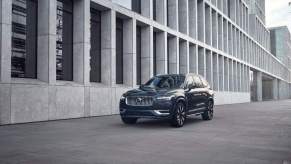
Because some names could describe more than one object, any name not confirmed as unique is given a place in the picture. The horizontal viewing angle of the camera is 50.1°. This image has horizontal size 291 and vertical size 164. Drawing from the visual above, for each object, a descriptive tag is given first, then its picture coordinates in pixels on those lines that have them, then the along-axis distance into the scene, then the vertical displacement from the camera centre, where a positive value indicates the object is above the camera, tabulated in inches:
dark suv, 358.9 -12.9
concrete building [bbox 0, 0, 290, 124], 420.5 +74.3
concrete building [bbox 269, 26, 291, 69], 3243.1 +490.6
